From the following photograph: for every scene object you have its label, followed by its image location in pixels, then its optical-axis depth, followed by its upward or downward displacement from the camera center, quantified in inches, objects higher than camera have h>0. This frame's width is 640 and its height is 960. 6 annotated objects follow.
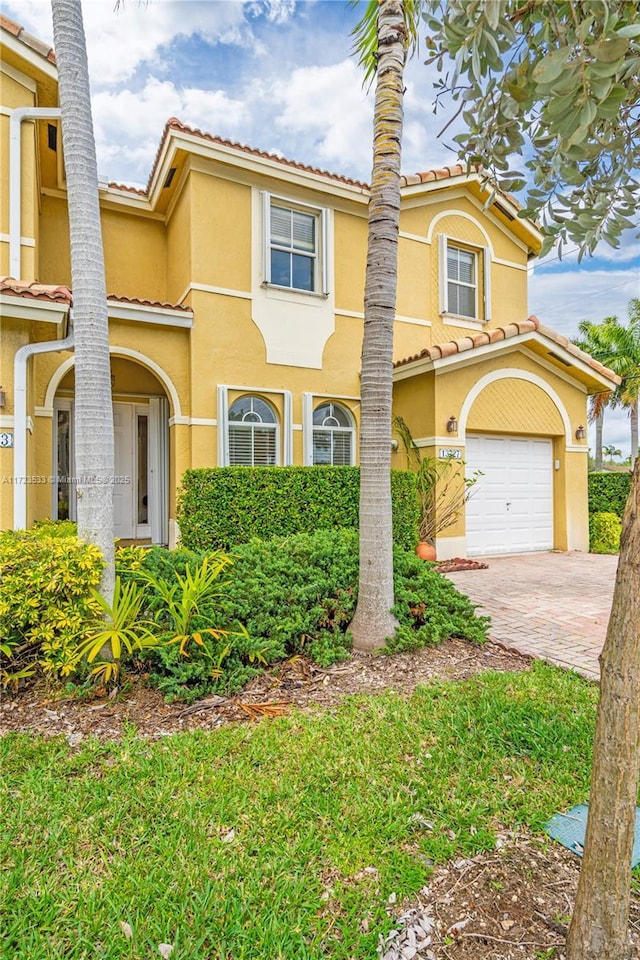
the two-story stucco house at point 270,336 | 355.3 +117.1
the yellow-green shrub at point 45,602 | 161.6 -40.5
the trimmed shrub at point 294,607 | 171.0 -52.0
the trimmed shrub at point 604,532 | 498.3 -56.5
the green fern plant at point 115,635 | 159.3 -51.8
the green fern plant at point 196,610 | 170.1 -47.0
